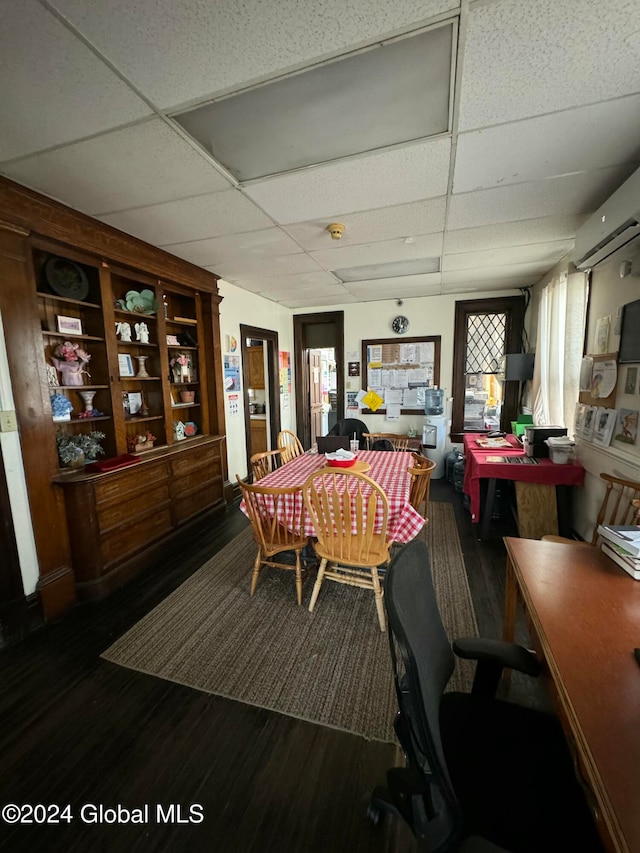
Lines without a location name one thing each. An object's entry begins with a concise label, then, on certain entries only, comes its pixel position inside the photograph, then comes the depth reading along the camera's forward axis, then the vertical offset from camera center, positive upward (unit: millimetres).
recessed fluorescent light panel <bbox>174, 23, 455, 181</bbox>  1127 +1033
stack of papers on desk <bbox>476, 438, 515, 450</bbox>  3304 -694
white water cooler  4484 -837
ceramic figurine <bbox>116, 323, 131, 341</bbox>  2678 +383
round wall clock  4706 +683
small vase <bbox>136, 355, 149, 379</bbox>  2897 +98
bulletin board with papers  4676 +41
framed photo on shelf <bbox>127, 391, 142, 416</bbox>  2947 -202
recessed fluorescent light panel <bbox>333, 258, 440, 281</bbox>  3248 +1051
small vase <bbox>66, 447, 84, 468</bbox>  2303 -551
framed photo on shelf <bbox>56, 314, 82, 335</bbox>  2286 +379
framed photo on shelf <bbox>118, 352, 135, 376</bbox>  2738 +120
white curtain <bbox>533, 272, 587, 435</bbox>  2711 +188
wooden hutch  1946 -56
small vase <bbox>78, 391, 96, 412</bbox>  2506 -144
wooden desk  613 -738
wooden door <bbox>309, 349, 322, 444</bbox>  5855 -305
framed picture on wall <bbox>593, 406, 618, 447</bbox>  2197 -370
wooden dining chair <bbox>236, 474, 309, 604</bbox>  2078 -915
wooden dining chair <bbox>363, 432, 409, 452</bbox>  3913 -757
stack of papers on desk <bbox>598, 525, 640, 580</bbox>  1203 -653
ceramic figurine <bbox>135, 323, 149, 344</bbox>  2834 +383
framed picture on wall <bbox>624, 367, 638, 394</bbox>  1998 -69
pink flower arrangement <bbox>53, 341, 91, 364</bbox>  2325 +191
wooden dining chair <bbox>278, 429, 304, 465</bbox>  3131 -721
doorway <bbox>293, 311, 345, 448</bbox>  5094 +191
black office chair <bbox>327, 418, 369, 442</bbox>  4289 -665
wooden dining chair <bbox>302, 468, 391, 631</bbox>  1816 -857
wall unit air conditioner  1670 +793
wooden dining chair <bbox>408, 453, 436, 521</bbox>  2109 -699
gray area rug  1508 -1438
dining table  1996 -730
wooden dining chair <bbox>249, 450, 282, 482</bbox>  2610 -722
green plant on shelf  2271 -464
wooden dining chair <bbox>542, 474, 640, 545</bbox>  1815 -757
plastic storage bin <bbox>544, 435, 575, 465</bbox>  2651 -623
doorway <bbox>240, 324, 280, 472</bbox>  4883 -209
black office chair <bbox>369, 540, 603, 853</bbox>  684 -988
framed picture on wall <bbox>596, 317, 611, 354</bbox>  2303 +247
